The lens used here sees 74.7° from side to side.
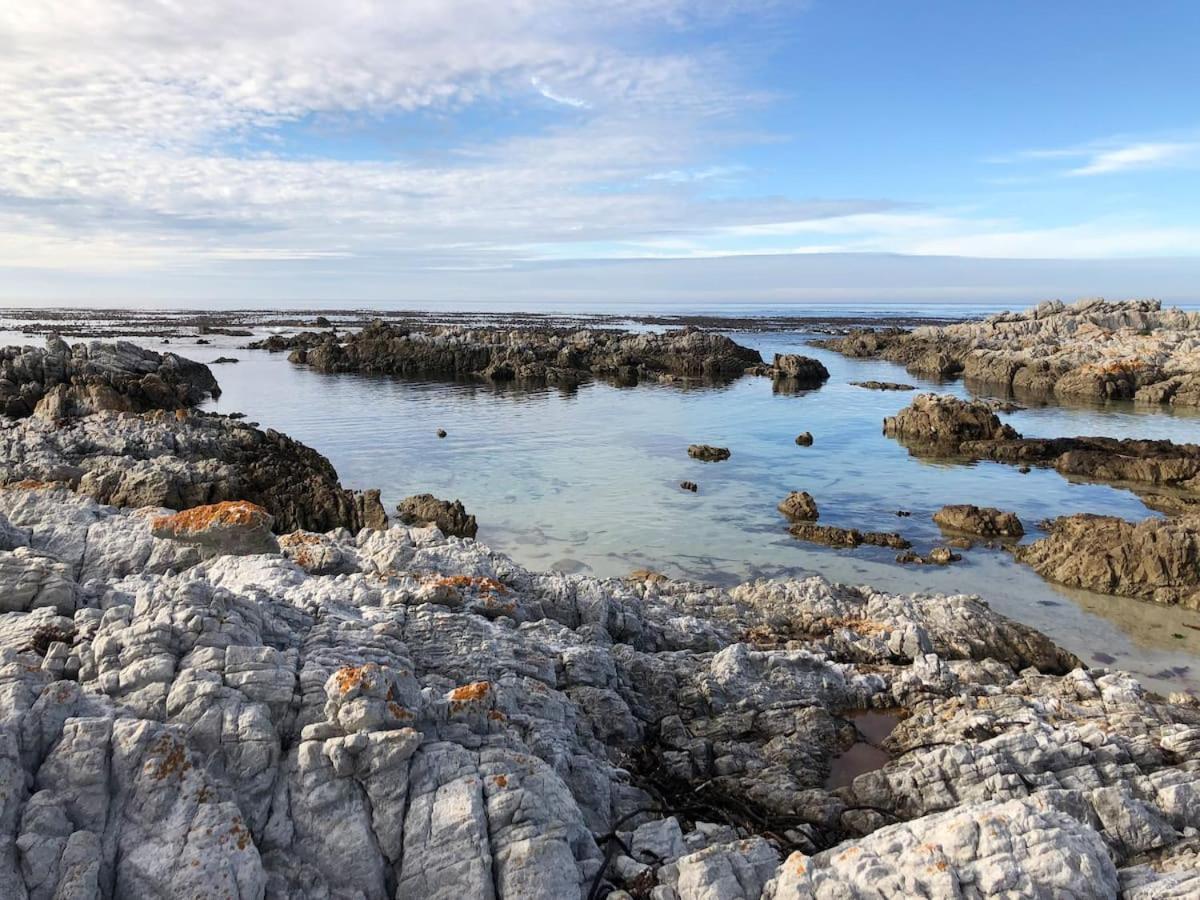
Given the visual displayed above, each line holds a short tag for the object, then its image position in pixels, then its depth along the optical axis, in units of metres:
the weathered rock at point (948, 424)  33.12
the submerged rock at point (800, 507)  21.73
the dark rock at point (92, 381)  25.16
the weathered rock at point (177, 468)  18.17
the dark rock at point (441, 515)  19.77
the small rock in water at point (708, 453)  29.95
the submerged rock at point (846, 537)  19.55
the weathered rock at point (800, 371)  57.91
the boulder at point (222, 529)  10.90
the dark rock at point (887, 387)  53.19
